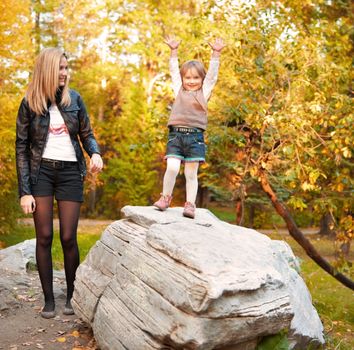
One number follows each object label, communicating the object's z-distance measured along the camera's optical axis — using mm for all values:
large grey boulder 3230
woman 4270
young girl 4473
